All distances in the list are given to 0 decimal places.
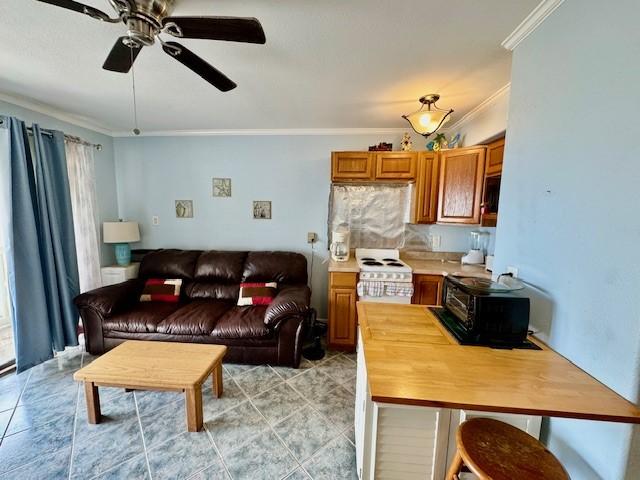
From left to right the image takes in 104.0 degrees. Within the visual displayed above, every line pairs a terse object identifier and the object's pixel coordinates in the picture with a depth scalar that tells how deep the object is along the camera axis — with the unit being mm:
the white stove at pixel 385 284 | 2470
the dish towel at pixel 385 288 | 2469
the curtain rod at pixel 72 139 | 2277
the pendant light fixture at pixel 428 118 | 2047
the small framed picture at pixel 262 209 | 3227
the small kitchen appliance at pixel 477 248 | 2754
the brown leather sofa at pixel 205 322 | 2287
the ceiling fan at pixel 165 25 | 992
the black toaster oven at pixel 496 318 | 1169
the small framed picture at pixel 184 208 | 3289
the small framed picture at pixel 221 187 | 3227
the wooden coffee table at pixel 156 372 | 1561
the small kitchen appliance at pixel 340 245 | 2865
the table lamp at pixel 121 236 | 2953
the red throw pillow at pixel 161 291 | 2793
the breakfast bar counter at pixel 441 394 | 823
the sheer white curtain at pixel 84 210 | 2725
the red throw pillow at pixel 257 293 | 2708
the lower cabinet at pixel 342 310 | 2547
